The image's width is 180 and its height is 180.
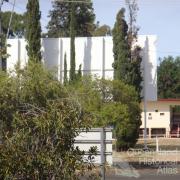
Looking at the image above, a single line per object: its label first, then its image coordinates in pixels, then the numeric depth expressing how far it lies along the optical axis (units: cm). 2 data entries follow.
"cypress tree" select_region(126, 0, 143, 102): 4584
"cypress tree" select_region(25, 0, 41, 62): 4869
